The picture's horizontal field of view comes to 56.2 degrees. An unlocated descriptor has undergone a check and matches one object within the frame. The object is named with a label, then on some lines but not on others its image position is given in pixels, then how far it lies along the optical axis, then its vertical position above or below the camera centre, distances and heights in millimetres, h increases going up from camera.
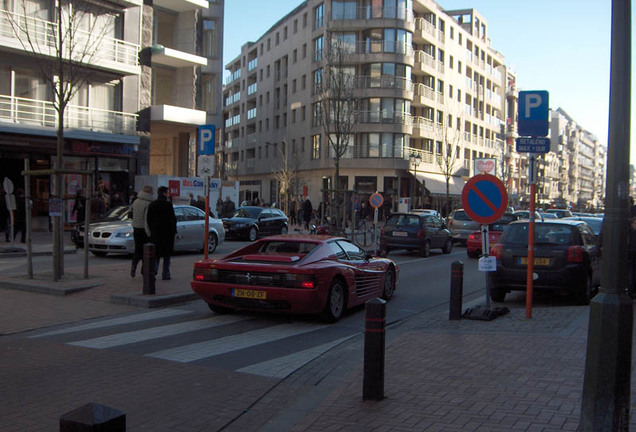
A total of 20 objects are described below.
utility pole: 3953 -643
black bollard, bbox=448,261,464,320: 9031 -1476
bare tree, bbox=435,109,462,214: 58688 +5982
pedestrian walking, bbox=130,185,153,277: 12508 -638
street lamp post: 47978 +2962
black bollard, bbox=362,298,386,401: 5195 -1384
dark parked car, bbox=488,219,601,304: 10711 -1121
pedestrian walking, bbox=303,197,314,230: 32312 -951
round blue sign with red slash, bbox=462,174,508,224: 8859 -8
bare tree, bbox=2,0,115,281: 24312 +7080
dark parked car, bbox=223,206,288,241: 24812 -1262
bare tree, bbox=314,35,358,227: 26347 +4280
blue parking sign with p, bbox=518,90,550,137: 8570 +1233
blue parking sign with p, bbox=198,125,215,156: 12906 +1156
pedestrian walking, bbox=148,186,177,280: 12000 -672
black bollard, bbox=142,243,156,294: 10320 -1343
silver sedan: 16812 -1270
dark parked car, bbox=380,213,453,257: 21375 -1345
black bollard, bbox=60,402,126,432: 2303 -897
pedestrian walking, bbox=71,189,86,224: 20550 -668
